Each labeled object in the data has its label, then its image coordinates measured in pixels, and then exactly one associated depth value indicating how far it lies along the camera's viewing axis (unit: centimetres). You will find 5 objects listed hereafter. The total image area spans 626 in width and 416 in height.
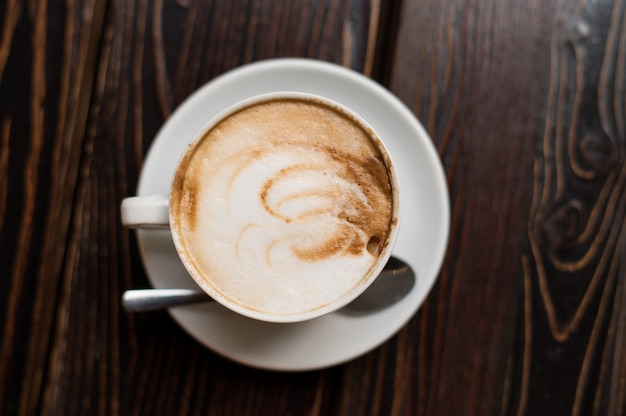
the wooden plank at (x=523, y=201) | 43
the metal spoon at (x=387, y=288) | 39
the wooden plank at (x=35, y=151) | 43
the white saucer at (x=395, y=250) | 39
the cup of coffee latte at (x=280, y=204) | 36
